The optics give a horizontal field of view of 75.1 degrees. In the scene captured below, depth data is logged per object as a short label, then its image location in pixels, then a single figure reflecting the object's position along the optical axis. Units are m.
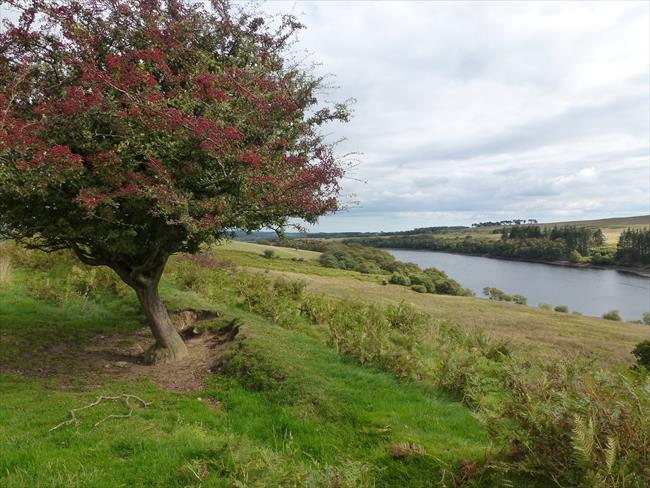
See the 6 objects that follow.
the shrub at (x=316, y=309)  15.45
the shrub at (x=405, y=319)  16.48
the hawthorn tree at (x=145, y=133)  6.82
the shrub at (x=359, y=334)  9.93
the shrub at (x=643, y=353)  22.10
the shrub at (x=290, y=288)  18.64
